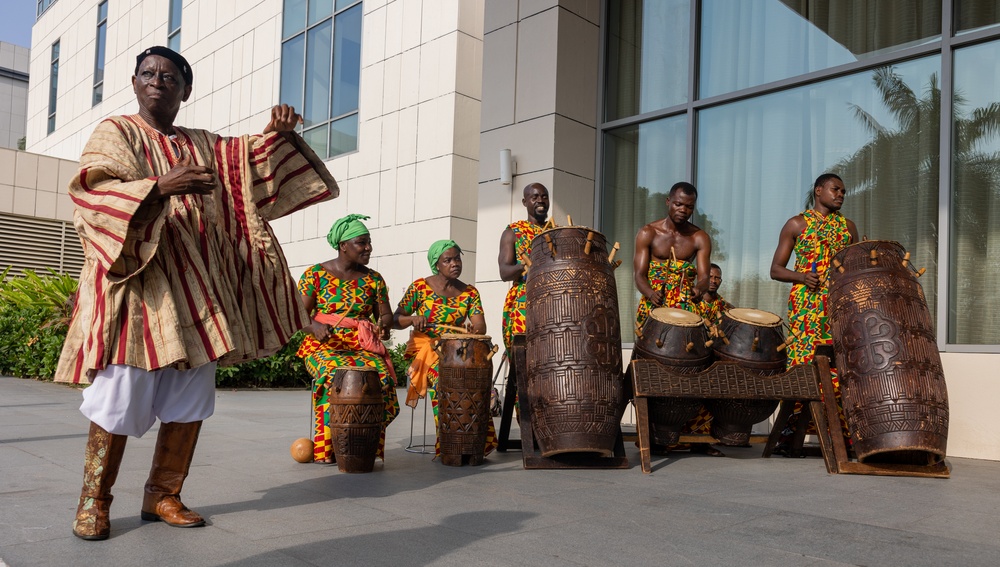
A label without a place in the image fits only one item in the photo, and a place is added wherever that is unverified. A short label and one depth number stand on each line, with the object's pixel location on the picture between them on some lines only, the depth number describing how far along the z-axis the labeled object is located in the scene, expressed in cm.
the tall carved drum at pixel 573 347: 515
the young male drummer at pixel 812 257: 613
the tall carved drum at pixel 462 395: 543
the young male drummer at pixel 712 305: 675
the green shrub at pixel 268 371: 1173
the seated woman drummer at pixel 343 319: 547
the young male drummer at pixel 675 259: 639
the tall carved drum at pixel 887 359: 500
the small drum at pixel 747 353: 570
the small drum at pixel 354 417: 500
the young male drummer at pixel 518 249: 639
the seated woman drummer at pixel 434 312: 605
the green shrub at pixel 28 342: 1175
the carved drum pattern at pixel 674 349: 559
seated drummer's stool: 616
